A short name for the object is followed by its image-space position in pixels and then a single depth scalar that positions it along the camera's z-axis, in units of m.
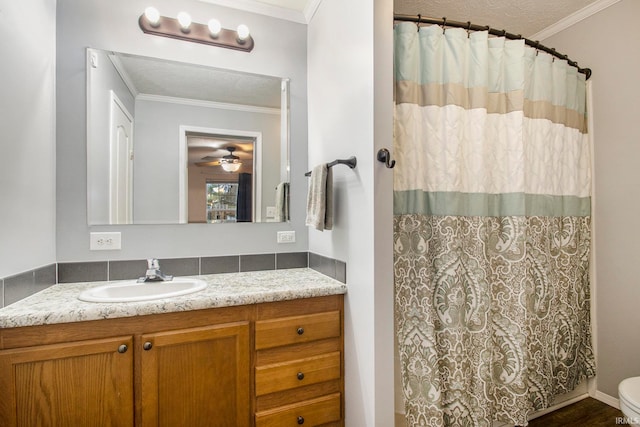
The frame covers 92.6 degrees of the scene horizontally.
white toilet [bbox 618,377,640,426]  1.37
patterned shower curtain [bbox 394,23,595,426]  1.54
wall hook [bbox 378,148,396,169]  1.35
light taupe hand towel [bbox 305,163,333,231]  1.65
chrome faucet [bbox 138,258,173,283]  1.67
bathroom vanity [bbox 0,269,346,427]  1.16
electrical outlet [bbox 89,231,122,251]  1.71
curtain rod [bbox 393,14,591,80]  1.56
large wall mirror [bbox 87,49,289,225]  1.75
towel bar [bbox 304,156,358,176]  1.49
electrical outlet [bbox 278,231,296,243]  2.09
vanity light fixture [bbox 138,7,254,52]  1.80
